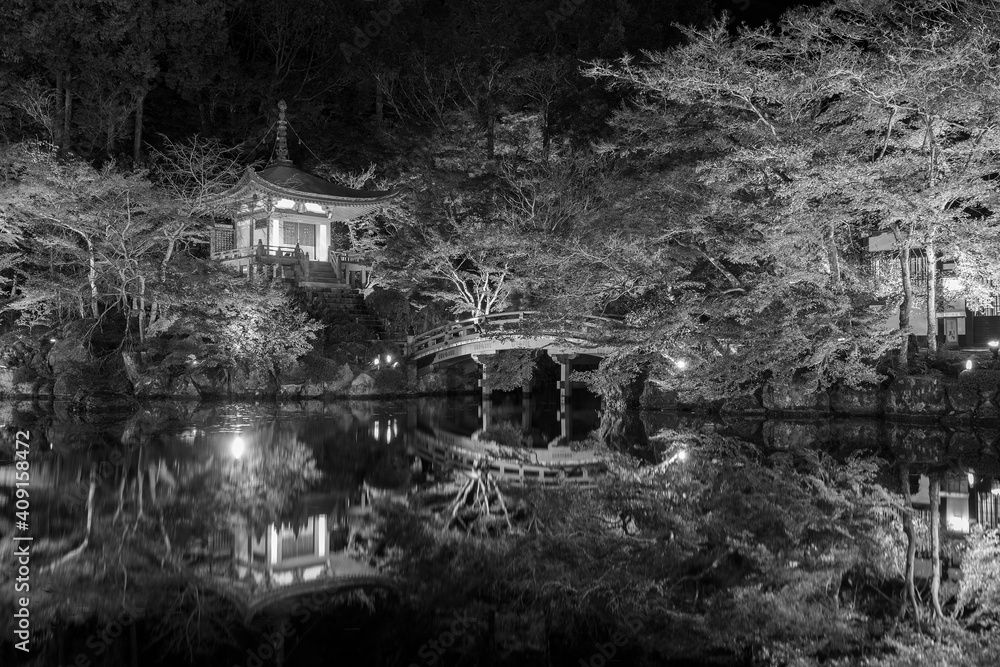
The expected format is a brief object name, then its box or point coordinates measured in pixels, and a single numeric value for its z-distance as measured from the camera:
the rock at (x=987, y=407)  14.30
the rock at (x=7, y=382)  20.59
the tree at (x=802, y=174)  14.13
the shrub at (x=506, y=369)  23.16
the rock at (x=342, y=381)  21.36
